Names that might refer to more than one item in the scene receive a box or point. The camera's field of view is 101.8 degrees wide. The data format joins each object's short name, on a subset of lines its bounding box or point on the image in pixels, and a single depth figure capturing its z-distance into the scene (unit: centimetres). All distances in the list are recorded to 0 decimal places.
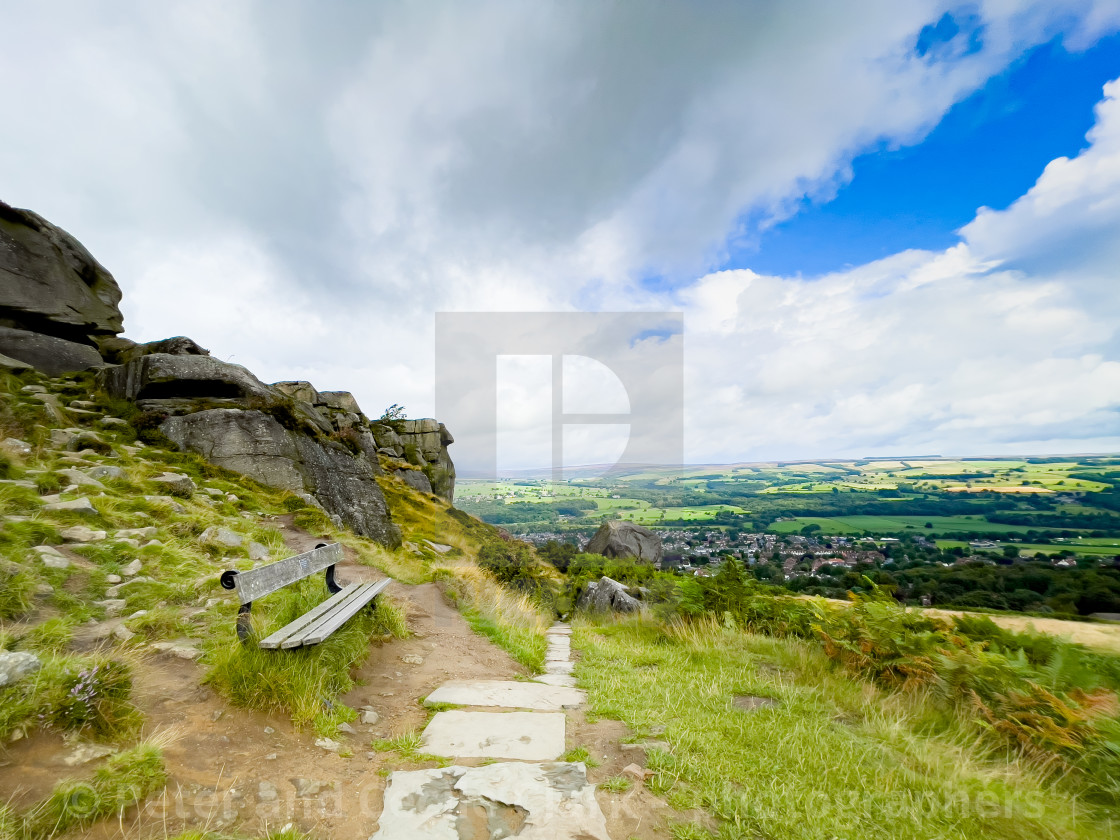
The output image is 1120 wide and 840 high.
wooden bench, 375
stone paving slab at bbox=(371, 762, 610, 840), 247
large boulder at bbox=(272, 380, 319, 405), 2038
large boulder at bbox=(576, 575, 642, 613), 1148
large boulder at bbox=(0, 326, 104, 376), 1259
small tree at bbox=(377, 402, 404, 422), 3726
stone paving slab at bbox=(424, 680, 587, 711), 457
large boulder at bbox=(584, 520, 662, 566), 2283
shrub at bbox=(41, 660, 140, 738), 267
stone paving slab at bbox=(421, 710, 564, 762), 343
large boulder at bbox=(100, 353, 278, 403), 1201
